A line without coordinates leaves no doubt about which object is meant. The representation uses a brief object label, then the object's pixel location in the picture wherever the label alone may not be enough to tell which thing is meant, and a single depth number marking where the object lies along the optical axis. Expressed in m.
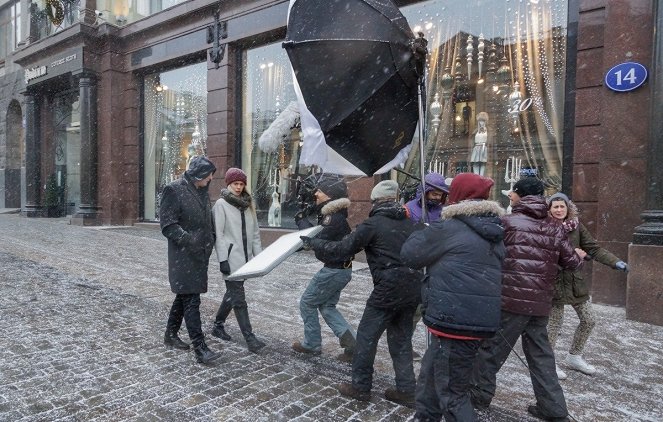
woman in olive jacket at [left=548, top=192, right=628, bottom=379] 4.21
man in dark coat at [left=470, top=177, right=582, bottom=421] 3.34
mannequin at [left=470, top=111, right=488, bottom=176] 9.21
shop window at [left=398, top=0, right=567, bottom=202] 8.51
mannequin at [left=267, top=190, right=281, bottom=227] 12.52
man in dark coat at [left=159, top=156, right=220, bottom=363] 4.17
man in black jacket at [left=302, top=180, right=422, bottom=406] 3.45
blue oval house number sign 6.79
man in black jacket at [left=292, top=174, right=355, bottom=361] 4.25
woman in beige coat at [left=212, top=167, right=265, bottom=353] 4.63
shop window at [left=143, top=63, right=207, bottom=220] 14.42
